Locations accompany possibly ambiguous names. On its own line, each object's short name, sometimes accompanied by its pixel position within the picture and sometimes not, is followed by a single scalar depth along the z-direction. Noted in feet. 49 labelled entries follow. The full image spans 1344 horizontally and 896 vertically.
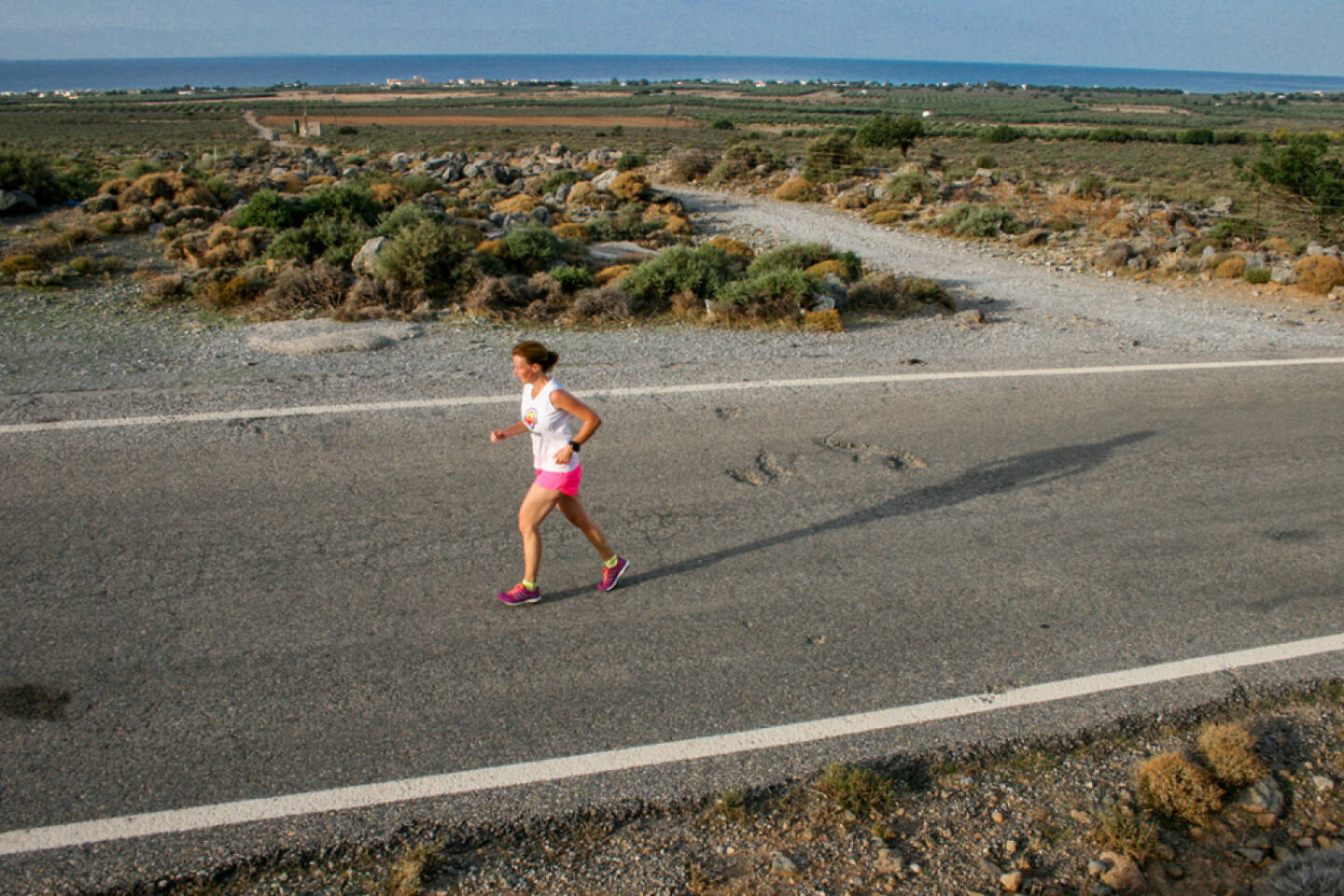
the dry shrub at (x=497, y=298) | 37.83
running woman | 15.87
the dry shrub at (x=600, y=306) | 37.92
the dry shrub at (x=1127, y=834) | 11.50
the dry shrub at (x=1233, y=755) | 12.68
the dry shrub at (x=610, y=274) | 43.09
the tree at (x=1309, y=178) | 61.82
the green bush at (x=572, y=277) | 41.19
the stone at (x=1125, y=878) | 10.99
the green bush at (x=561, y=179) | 90.38
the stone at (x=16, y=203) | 59.67
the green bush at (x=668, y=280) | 39.78
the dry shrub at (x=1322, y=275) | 46.24
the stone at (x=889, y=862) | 11.08
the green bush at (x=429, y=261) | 39.42
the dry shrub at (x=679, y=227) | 68.15
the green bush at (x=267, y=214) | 50.19
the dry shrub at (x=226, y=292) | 37.58
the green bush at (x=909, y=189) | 85.71
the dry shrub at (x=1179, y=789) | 12.18
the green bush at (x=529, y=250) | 44.37
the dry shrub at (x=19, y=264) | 40.11
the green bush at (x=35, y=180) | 63.31
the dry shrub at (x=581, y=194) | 81.30
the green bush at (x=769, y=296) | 37.73
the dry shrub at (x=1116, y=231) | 65.26
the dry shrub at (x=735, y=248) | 52.65
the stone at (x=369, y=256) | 40.47
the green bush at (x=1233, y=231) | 61.98
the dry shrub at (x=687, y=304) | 38.37
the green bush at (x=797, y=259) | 45.43
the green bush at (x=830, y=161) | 97.51
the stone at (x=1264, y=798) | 12.32
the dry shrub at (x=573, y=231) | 57.99
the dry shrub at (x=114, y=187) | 65.00
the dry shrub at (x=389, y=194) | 68.69
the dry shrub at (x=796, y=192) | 91.35
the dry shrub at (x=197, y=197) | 61.16
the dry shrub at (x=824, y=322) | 36.70
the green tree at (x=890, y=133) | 120.88
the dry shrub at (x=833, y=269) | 44.32
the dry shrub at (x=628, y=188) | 83.15
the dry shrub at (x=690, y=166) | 106.52
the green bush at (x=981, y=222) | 68.28
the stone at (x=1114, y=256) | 54.39
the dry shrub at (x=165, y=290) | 38.11
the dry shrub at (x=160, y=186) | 63.46
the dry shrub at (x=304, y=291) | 36.99
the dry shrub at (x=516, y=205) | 72.79
